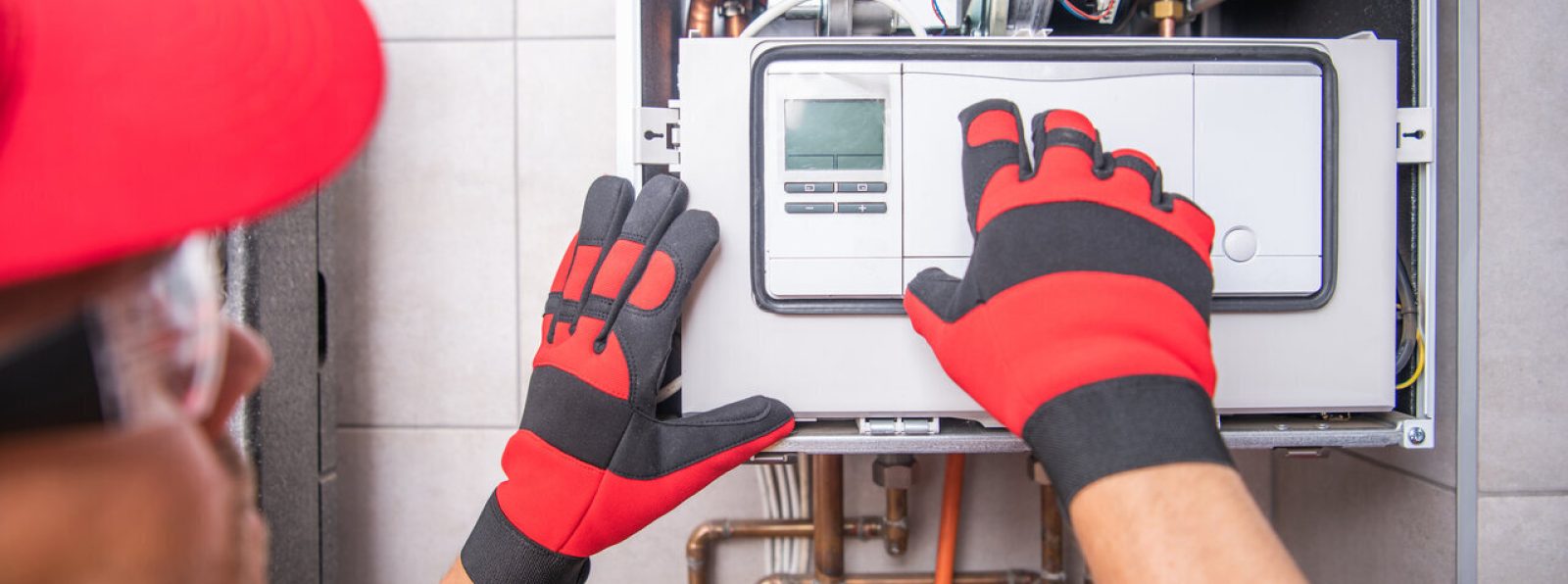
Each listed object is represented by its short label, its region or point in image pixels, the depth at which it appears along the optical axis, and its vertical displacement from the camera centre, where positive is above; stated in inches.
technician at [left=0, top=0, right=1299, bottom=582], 8.8 -1.0
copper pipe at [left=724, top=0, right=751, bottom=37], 33.0 +12.2
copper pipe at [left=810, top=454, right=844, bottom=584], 37.6 -12.8
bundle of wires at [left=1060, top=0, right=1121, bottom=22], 30.6 +11.5
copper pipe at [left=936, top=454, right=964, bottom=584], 34.8 -12.4
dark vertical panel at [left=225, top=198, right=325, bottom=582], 30.9 -5.1
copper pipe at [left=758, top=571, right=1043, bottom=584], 39.3 -16.9
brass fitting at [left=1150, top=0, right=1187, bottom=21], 31.5 +11.8
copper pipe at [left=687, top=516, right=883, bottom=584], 39.1 -14.2
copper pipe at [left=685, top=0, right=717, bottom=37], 32.5 +11.9
